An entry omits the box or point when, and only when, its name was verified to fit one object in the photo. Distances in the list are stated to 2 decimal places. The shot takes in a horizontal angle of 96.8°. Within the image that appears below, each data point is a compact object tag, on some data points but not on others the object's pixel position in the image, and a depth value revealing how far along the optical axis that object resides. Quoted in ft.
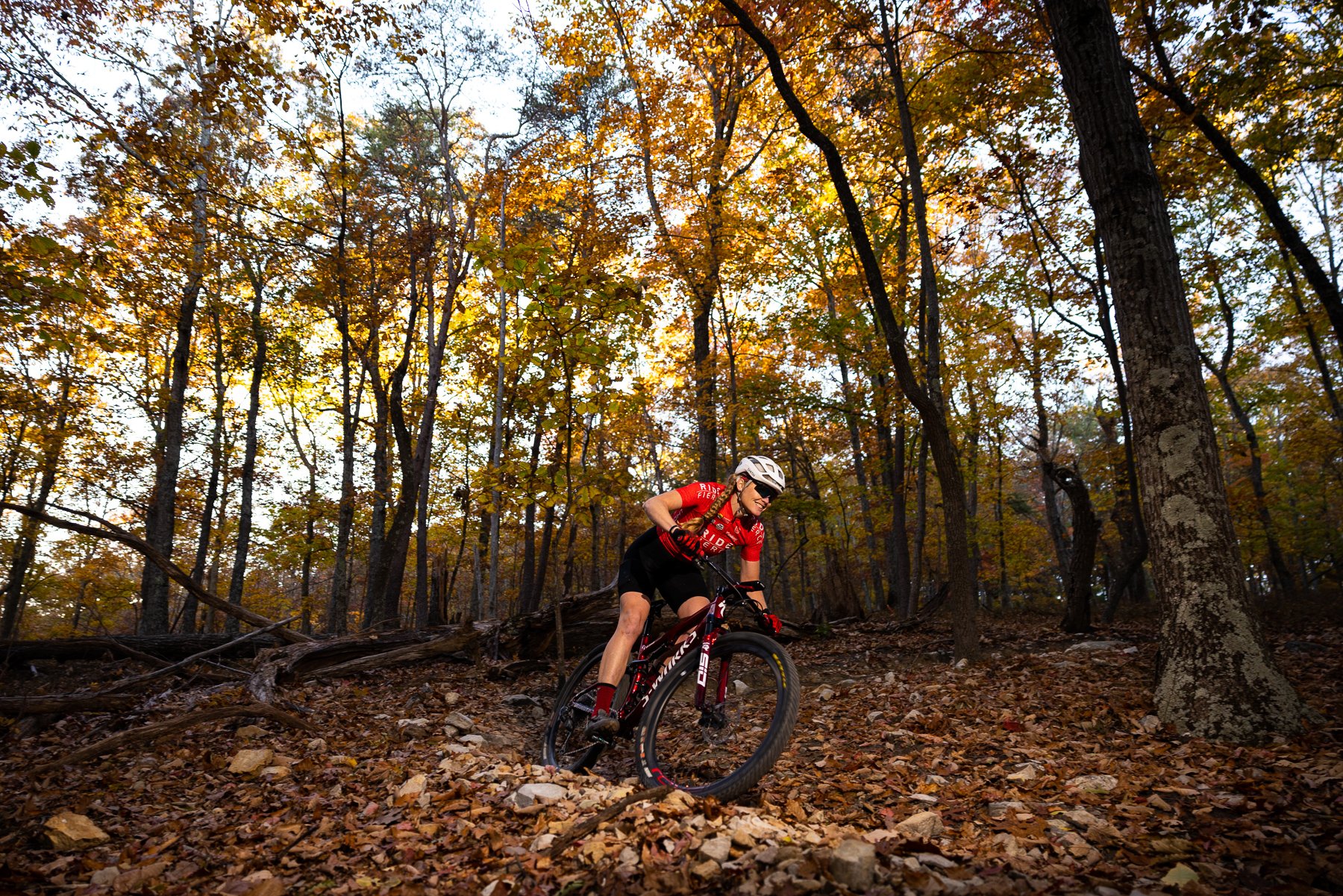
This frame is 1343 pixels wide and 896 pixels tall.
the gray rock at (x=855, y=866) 7.34
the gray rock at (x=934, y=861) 8.02
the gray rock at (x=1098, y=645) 26.61
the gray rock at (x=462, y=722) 18.19
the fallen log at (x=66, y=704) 14.92
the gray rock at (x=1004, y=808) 10.65
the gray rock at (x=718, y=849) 8.26
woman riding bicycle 13.75
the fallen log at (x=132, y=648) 23.50
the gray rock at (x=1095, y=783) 11.23
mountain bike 11.60
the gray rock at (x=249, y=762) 13.39
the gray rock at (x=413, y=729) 16.81
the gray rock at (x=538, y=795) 11.13
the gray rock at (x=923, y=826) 9.83
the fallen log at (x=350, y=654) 19.90
